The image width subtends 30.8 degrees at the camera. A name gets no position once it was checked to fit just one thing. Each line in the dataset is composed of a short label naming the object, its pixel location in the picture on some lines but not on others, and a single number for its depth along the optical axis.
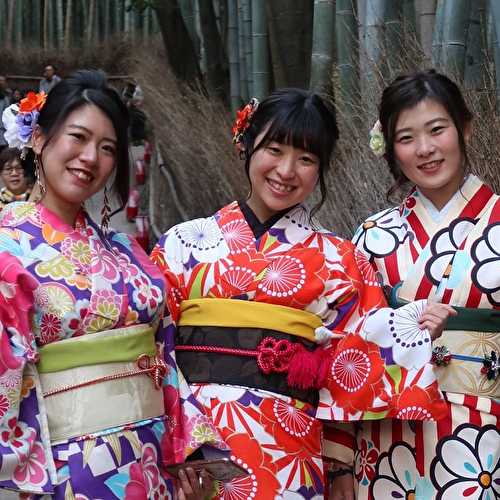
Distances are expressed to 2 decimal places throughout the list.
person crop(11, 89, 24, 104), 17.52
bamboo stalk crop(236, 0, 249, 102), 10.77
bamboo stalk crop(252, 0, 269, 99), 9.06
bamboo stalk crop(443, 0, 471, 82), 5.02
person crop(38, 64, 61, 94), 18.33
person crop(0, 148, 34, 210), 6.30
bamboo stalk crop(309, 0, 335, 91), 6.81
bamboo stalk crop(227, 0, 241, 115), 11.27
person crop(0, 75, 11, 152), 16.12
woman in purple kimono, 2.54
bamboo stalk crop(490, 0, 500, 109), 4.09
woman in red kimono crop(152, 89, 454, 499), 2.95
